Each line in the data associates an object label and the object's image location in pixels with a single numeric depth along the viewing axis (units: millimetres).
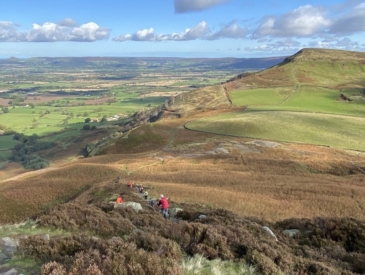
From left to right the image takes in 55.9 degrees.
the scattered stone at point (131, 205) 20319
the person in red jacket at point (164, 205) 21453
